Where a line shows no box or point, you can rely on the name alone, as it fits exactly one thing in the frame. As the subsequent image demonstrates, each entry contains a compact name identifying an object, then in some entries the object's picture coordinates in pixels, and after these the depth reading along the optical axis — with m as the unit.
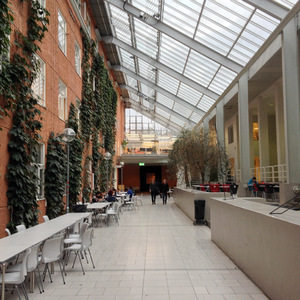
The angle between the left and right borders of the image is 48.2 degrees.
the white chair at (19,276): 3.71
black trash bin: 10.52
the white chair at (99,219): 10.65
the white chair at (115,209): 10.80
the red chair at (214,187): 13.30
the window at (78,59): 14.14
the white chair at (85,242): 5.43
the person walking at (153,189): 20.16
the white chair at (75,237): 5.66
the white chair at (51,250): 4.57
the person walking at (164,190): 20.67
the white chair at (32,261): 4.02
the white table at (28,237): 3.81
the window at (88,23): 16.46
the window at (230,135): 25.22
